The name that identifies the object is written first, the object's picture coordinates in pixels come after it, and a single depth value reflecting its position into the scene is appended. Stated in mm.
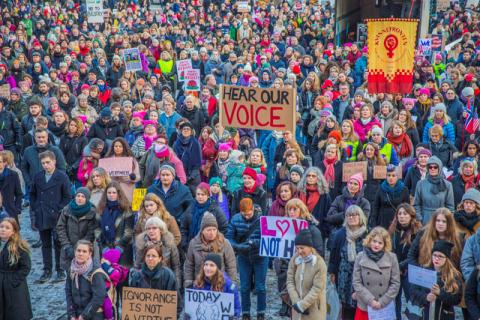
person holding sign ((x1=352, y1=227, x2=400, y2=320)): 13141
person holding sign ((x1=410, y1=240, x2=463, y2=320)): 12719
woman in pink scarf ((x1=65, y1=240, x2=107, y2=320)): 12859
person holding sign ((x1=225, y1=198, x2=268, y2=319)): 15055
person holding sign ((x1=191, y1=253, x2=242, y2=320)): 12773
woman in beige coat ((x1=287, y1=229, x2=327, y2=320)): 13016
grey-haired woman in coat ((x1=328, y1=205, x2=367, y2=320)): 14016
